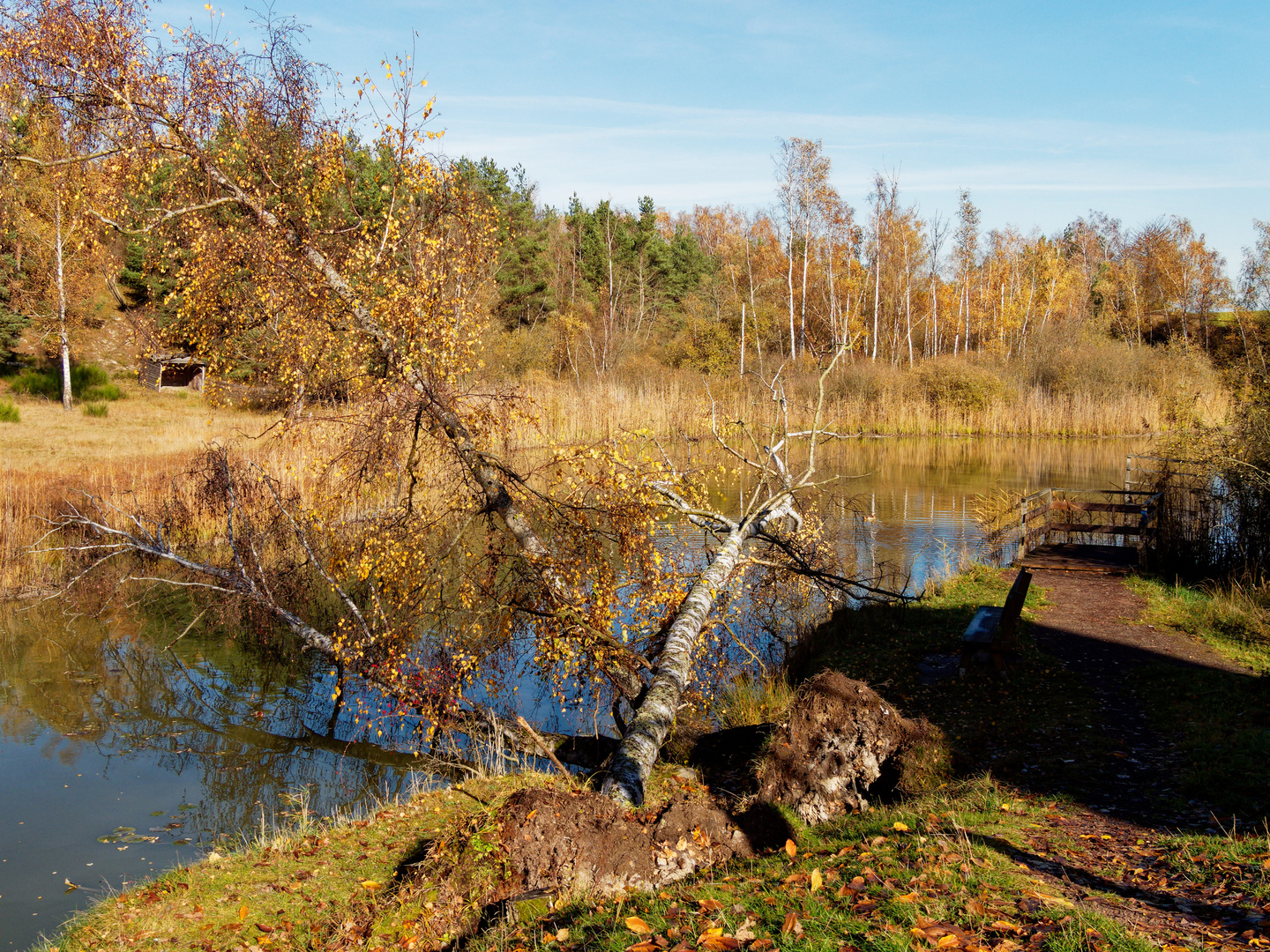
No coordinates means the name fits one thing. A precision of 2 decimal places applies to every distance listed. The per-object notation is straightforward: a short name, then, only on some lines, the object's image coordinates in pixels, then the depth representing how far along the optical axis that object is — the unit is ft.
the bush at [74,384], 106.01
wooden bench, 25.75
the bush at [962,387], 113.09
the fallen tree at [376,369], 26.20
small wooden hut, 112.97
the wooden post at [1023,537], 46.29
